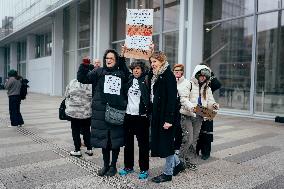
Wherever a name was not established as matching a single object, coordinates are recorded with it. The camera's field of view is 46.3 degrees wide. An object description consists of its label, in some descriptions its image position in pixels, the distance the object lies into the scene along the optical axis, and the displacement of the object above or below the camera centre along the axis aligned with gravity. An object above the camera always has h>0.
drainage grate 4.61 -1.42
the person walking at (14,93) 9.73 -0.41
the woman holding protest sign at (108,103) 4.89 -0.33
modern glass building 11.92 +1.76
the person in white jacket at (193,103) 5.38 -0.38
